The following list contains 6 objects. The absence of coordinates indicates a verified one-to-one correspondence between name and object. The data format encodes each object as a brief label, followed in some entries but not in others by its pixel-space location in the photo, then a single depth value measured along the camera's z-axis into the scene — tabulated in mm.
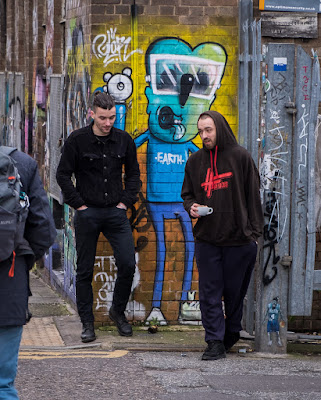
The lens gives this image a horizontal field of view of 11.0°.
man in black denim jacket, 13756
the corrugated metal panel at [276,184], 12960
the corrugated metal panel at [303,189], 12919
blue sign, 14599
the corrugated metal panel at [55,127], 18372
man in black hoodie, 12656
